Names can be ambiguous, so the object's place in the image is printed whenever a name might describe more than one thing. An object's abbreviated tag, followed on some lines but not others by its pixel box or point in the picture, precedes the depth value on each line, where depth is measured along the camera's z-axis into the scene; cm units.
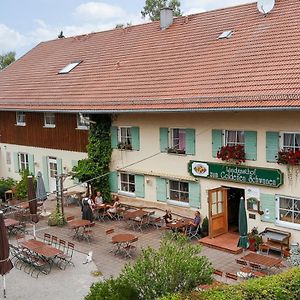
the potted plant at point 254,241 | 1132
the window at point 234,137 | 1179
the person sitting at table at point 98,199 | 1479
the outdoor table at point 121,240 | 1111
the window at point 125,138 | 1459
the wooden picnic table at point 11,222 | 1296
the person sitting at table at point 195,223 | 1230
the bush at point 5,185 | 1775
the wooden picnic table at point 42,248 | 1035
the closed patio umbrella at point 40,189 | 1362
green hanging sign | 1106
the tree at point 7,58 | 4281
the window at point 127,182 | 1473
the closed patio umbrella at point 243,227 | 1116
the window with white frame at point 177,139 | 1306
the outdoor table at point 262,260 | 948
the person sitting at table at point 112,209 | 1437
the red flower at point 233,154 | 1153
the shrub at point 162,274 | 709
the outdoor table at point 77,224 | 1243
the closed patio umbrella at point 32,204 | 1176
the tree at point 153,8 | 3250
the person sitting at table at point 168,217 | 1308
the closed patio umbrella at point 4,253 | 875
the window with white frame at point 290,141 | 1083
